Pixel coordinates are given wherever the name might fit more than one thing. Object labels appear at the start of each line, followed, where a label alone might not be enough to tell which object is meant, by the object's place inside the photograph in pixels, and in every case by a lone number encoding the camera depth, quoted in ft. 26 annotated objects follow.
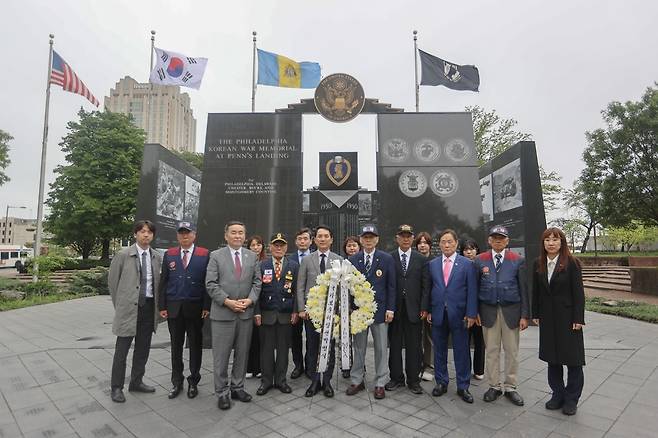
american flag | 45.96
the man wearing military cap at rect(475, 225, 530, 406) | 13.56
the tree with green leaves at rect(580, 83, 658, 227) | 60.13
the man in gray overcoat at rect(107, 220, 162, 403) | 13.71
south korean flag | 39.88
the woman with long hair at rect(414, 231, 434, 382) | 17.13
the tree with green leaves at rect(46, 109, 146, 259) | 74.59
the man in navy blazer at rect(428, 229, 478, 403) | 13.79
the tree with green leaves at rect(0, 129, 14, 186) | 76.43
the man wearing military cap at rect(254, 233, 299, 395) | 14.43
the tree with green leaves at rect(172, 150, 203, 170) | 118.21
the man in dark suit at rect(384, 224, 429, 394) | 14.65
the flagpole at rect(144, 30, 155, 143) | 41.26
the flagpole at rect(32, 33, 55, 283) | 46.39
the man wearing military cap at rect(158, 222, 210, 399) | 14.01
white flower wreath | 13.47
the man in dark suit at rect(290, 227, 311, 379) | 16.26
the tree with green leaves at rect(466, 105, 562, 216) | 74.18
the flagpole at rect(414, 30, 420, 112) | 41.75
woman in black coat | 12.35
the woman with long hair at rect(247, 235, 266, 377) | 15.79
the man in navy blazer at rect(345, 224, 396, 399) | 14.06
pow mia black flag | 41.29
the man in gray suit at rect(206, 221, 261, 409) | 13.14
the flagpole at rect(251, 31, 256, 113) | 39.68
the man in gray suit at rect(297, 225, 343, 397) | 14.58
